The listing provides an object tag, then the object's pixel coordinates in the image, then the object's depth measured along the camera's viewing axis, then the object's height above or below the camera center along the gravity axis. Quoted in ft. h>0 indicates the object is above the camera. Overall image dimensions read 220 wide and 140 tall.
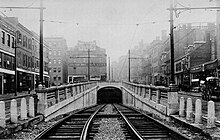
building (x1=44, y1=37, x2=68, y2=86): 215.72 +13.01
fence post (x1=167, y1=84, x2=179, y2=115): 44.75 -3.58
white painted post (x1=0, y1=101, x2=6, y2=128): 33.09 -4.36
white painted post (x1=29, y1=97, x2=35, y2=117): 41.67 -4.21
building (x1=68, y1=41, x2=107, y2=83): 226.07 +7.39
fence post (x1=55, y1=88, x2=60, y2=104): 55.42 -3.31
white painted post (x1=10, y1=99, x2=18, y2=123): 35.94 -4.19
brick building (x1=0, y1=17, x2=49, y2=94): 122.72 +9.44
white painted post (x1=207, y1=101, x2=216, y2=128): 32.63 -4.22
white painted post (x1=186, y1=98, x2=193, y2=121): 38.34 -4.41
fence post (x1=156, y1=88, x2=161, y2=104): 53.72 -3.45
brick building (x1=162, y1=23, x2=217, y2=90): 141.90 +12.61
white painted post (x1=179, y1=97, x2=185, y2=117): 41.66 -4.54
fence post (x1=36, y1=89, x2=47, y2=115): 45.09 -3.71
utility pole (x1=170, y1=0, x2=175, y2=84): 47.16 +4.39
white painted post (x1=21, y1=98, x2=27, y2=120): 38.60 -4.01
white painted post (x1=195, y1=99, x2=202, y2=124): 35.65 -4.23
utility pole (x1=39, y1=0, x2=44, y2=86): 47.56 +4.67
